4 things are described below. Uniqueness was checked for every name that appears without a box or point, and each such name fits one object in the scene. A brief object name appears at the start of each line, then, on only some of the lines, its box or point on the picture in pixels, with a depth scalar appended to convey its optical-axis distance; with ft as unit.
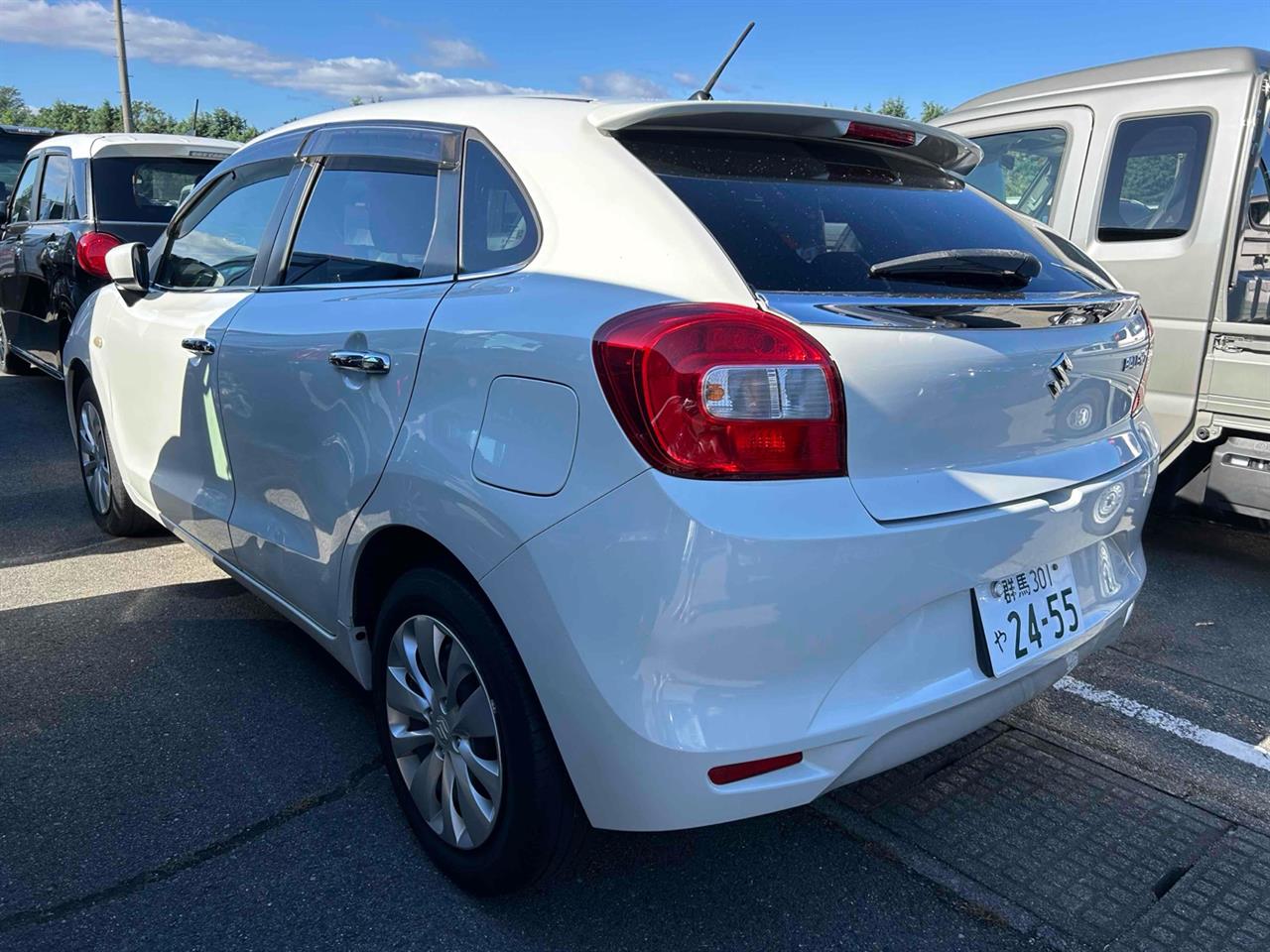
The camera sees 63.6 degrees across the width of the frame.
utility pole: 74.69
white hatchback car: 5.77
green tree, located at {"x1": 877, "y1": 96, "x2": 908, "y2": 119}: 138.72
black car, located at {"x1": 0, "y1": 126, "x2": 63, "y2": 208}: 40.06
